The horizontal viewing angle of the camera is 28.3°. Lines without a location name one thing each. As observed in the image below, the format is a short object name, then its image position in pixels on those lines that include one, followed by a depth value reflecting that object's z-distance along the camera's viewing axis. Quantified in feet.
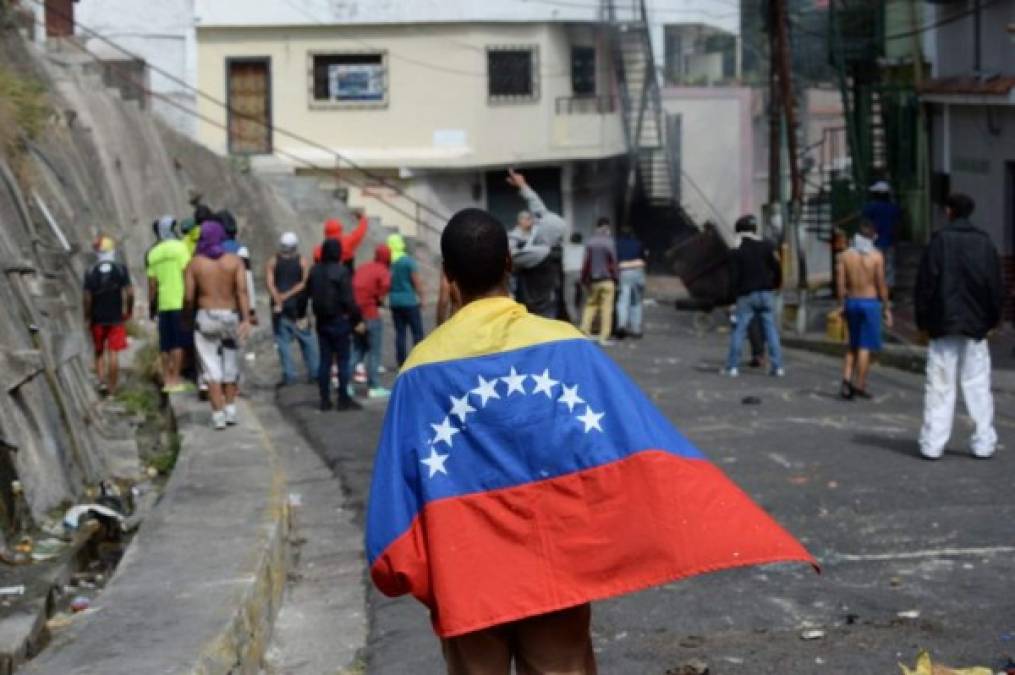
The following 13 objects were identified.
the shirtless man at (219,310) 50.44
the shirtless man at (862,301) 59.00
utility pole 102.68
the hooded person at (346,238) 62.10
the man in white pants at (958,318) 43.75
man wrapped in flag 17.44
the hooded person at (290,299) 64.95
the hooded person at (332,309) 57.93
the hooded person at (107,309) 61.41
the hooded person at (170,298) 60.59
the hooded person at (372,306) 63.36
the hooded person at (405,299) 64.64
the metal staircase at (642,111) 152.56
